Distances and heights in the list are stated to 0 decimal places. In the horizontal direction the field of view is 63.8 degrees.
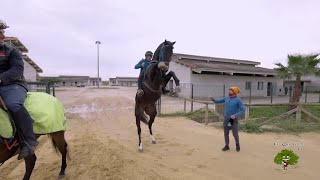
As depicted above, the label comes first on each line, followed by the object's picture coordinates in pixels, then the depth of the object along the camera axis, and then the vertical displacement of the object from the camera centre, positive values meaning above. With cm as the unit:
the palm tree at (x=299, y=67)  1769 +101
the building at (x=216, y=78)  2522 +34
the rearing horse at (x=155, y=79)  565 +3
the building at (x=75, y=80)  9650 -29
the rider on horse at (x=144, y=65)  652 +39
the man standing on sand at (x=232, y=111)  620 -73
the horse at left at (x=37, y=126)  329 -67
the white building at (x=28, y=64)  2942 +207
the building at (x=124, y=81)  11094 -53
